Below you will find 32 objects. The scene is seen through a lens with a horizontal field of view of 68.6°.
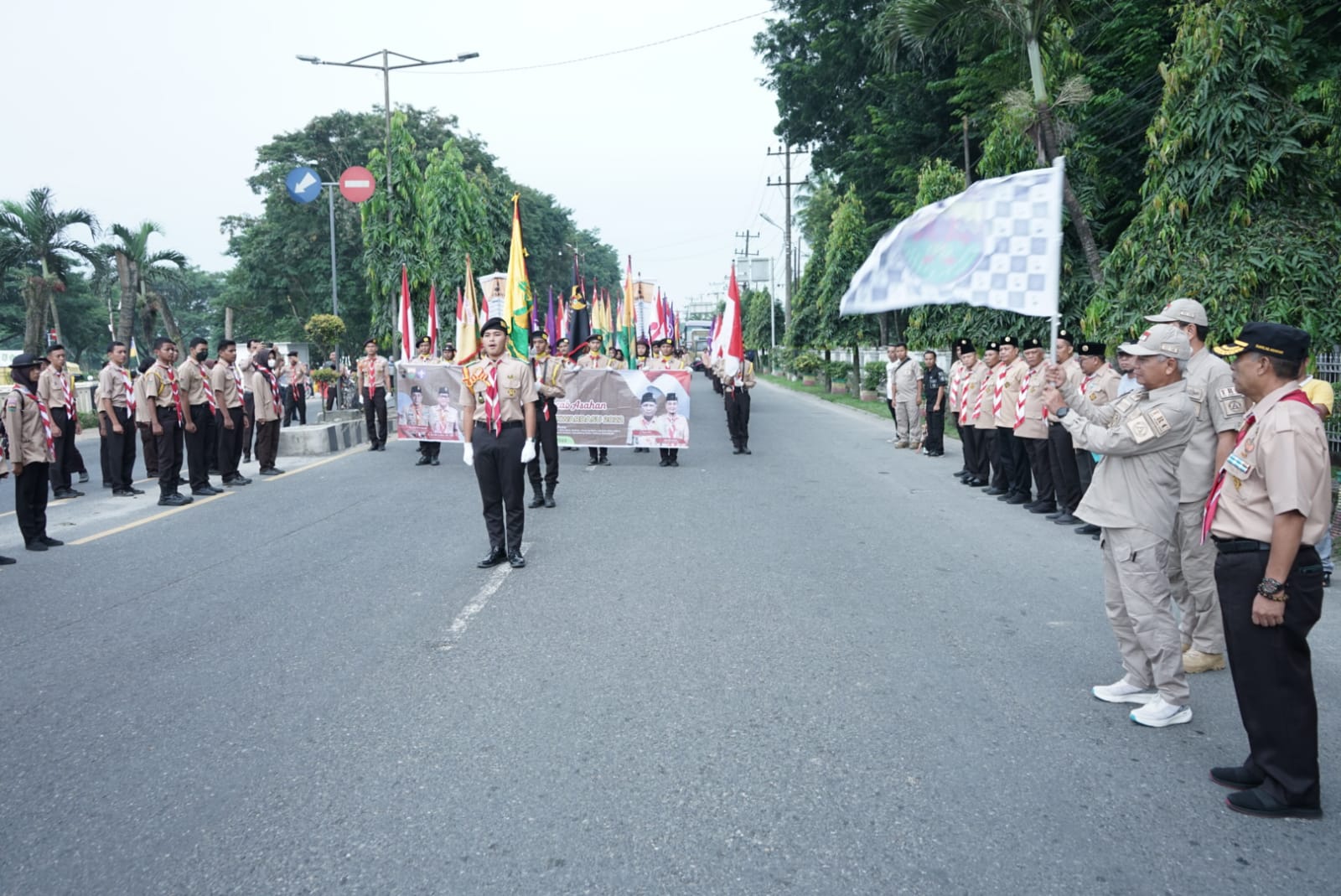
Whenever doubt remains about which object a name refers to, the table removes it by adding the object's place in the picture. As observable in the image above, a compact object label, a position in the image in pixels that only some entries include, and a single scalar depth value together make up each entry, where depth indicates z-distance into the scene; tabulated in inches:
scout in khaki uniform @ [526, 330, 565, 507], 392.2
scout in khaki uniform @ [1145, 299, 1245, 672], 190.5
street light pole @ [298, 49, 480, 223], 850.0
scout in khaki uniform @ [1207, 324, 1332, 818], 133.3
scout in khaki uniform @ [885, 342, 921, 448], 668.1
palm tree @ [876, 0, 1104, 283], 559.5
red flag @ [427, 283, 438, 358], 794.8
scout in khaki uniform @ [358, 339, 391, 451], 650.8
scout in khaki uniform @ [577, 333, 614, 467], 581.0
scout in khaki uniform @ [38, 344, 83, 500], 460.1
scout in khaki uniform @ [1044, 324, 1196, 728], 168.9
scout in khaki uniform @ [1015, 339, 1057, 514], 399.9
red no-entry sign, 880.9
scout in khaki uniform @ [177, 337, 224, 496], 457.4
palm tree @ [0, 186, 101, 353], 1427.2
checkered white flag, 216.1
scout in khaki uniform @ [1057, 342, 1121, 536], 319.9
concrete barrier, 653.9
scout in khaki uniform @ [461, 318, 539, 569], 297.6
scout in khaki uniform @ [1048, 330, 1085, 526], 379.6
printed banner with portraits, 563.5
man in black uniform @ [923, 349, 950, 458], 628.4
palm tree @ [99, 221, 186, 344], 1536.7
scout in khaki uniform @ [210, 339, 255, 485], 492.4
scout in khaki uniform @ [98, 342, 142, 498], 473.4
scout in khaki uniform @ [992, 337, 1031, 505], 431.8
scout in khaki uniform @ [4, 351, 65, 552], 331.6
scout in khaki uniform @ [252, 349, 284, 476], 550.6
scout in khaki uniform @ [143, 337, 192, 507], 434.0
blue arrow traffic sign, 911.7
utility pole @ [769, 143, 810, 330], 2053.4
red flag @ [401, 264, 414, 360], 785.6
